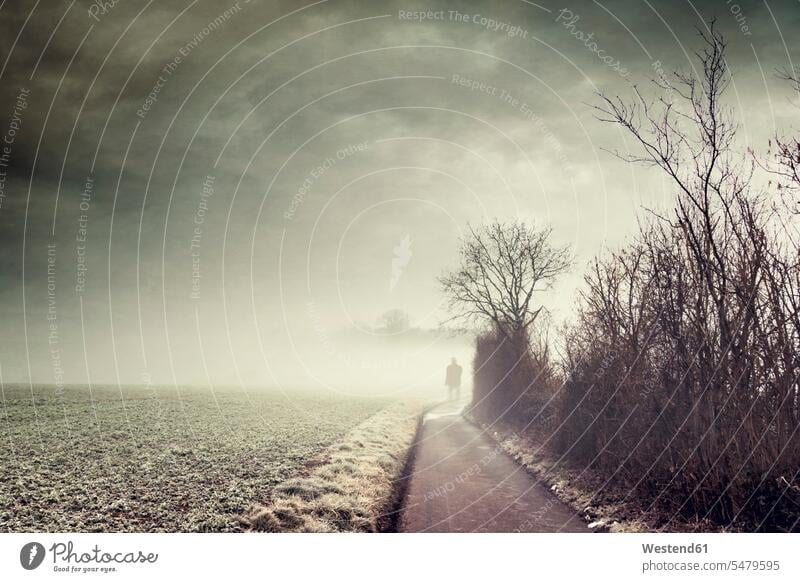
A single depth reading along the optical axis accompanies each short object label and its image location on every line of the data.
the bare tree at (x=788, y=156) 7.79
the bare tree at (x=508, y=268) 31.86
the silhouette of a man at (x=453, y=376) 55.53
